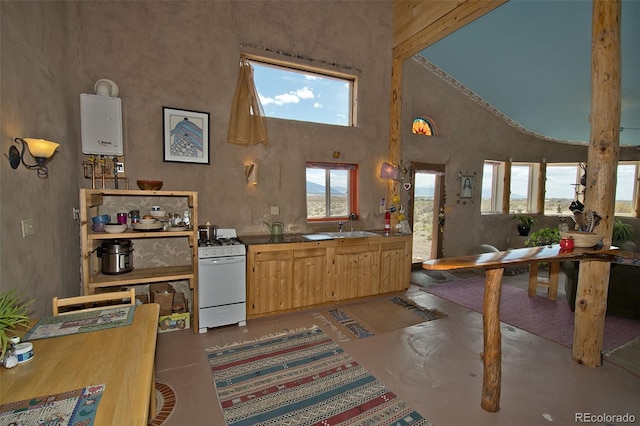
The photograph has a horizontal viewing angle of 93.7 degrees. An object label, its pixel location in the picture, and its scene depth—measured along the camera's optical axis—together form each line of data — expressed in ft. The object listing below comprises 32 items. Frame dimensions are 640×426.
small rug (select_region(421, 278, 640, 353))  10.70
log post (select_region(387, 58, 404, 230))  16.33
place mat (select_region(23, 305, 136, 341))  4.95
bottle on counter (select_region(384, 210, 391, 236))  15.93
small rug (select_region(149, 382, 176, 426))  6.63
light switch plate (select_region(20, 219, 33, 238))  6.53
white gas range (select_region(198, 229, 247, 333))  10.60
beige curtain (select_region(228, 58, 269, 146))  12.73
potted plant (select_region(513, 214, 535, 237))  22.39
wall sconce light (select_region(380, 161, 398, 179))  16.19
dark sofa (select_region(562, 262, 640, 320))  11.92
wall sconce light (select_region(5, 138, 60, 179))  6.18
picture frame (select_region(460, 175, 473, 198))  20.31
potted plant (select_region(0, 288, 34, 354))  3.76
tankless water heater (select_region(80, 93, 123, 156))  10.12
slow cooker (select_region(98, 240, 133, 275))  10.16
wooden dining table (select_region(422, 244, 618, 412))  6.88
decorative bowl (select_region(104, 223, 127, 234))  9.57
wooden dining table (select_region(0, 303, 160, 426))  3.34
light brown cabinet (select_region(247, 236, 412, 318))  11.60
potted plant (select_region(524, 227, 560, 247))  16.02
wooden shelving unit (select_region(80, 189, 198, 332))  9.20
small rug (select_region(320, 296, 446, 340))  11.17
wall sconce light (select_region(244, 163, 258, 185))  12.92
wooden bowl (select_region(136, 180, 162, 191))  10.18
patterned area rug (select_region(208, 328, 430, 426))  6.74
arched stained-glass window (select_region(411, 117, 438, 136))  19.15
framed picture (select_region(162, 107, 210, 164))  11.71
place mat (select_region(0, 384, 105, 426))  3.07
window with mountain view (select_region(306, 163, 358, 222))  15.14
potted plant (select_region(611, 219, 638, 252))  19.75
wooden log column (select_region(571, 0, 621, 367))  8.38
